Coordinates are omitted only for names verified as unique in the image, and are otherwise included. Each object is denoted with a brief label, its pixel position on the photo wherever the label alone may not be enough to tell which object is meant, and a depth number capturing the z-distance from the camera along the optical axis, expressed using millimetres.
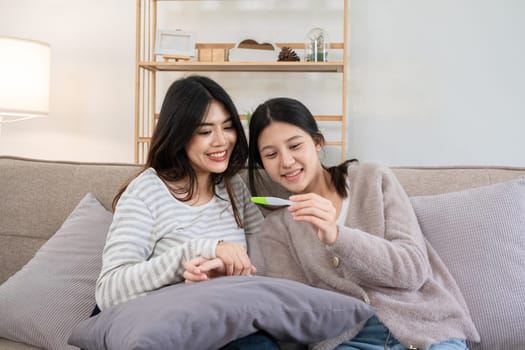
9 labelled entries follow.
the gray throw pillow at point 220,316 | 987
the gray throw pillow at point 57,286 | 1497
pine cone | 3309
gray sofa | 1822
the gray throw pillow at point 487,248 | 1402
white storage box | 3332
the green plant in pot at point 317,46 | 3289
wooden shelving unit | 3285
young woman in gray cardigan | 1320
